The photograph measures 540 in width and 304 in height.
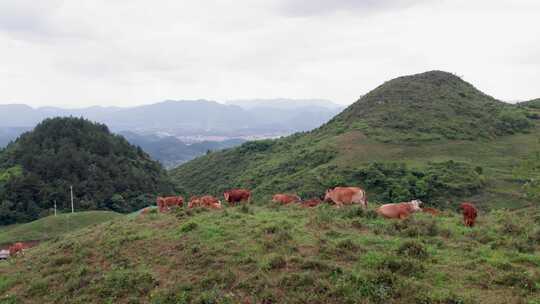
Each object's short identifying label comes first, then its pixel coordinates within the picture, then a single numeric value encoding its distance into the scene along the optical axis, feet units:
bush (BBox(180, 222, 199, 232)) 40.34
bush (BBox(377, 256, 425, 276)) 28.83
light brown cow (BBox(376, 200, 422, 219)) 42.38
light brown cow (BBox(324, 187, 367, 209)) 49.65
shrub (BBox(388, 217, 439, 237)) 36.40
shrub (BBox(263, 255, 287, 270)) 31.30
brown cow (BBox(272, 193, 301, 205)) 56.49
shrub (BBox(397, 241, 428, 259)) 31.07
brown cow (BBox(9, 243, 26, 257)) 57.17
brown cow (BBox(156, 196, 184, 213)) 57.31
